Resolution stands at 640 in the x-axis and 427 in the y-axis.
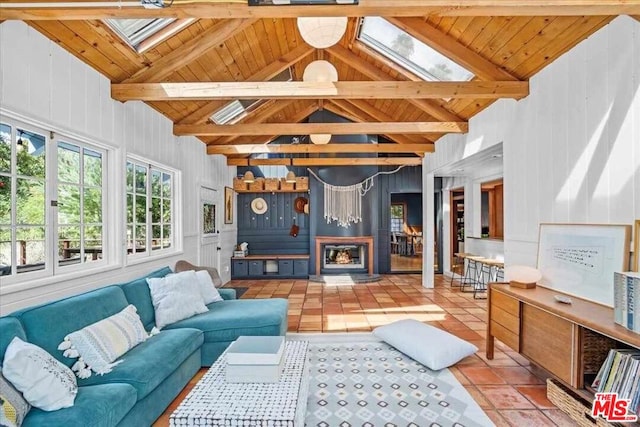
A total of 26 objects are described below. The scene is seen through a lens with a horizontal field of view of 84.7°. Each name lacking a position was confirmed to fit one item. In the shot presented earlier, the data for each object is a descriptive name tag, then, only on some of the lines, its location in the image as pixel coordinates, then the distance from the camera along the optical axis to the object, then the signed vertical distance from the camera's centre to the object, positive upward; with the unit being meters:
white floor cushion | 3.11 -1.22
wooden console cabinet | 2.17 -0.81
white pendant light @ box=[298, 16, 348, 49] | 2.69 +1.48
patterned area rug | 2.32 -1.35
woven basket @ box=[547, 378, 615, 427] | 2.12 -1.24
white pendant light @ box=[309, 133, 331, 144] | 5.59 +1.26
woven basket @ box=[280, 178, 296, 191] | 7.91 +0.71
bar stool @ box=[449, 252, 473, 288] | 6.91 -1.22
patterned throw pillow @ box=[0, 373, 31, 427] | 1.53 -0.85
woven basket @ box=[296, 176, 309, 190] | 7.90 +0.75
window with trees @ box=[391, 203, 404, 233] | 13.29 -0.05
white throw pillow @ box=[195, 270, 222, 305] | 3.75 -0.78
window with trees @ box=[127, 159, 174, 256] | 3.96 +0.11
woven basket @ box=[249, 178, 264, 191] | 7.89 +0.71
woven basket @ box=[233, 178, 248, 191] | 7.85 +0.73
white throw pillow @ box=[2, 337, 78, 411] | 1.67 -0.78
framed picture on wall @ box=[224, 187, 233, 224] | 7.37 +0.25
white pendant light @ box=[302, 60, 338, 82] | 3.68 +1.51
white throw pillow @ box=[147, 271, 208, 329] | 3.15 -0.76
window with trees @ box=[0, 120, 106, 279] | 2.39 +0.13
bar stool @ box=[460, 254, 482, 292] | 6.55 -1.19
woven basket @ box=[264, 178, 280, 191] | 7.91 +0.73
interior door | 6.00 -0.19
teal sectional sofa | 1.80 -0.94
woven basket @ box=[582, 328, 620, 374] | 2.26 -0.87
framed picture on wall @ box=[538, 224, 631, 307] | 2.40 -0.33
